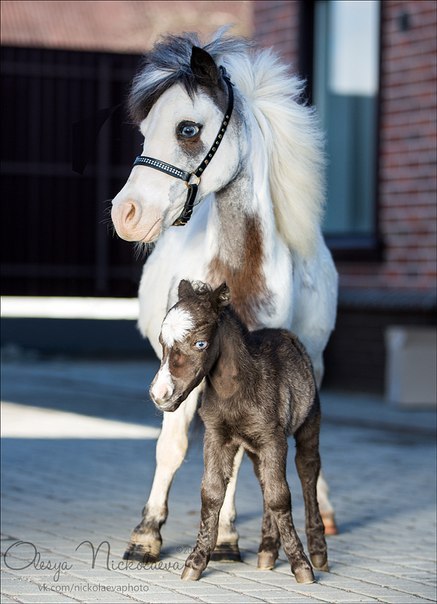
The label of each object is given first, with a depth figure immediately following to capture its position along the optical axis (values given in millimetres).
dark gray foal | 7852
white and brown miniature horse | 8732
